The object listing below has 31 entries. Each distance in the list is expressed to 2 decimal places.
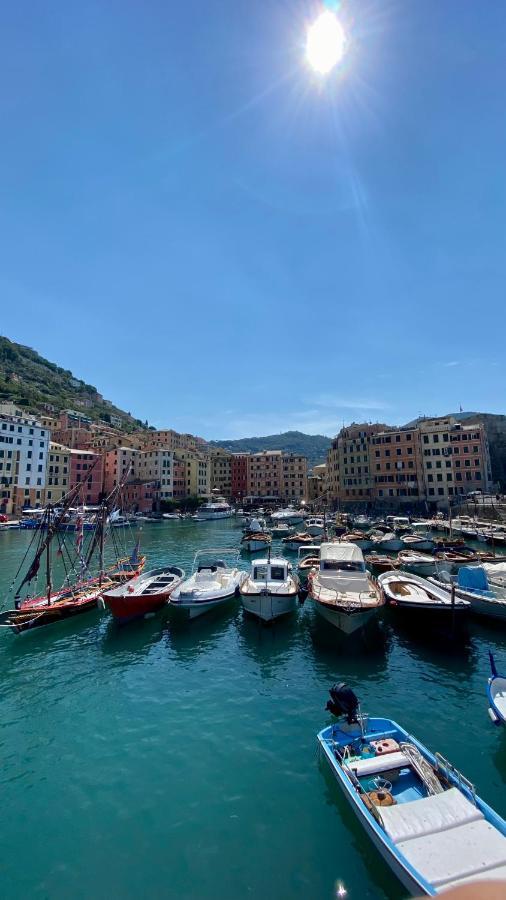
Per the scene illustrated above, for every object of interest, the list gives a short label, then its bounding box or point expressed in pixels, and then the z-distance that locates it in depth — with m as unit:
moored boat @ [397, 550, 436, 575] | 33.14
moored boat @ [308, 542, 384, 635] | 18.67
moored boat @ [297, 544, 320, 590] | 32.23
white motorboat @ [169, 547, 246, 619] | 21.84
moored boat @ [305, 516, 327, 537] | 63.28
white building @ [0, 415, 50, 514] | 89.69
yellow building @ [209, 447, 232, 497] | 143.50
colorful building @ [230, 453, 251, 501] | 140.40
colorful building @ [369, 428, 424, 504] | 87.38
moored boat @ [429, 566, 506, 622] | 21.62
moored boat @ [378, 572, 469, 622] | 19.25
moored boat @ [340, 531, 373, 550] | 49.89
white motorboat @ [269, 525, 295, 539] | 67.51
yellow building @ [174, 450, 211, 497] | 127.19
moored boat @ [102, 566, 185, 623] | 21.59
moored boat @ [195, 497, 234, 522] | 101.53
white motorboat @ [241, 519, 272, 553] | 50.97
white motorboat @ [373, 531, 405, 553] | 48.44
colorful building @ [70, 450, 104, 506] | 108.81
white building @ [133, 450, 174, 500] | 117.75
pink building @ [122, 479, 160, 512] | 113.29
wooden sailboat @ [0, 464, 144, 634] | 20.75
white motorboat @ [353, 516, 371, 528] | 70.95
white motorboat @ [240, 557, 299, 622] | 21.00
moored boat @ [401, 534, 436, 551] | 46.47
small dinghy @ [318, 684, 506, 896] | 7.07
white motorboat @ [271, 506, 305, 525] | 81.82
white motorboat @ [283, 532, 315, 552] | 51.84
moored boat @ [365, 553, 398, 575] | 34.46
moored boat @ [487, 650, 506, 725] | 11.33
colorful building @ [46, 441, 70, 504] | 101.00
